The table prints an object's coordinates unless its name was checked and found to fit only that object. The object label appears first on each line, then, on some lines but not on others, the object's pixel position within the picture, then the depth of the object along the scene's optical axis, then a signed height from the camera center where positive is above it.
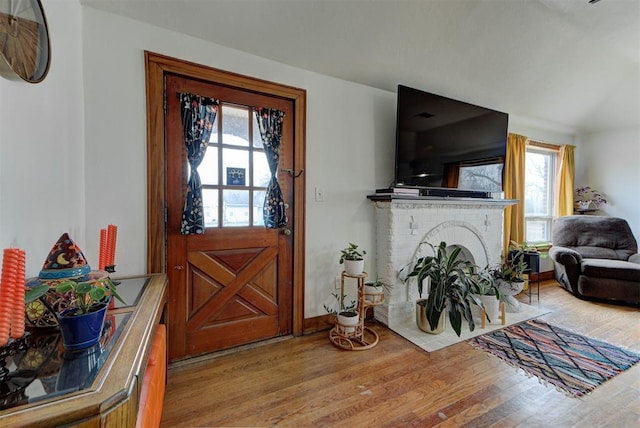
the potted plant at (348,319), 2.23 -0.88
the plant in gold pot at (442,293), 2.27 -0.69
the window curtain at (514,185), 3.68 +0.37
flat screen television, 2.62 +0.71
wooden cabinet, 0.56 -0.42
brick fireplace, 2.60 -0.23
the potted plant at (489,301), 2.63 -0.86
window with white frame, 4.25 +0.34
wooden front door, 1.96 -0.24
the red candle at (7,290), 0.66 -0.20
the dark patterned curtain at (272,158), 2.21 +0.42
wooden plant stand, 2.22 -1.01
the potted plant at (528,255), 3.20 -0.50
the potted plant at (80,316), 0.77 -0.31
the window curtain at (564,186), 4.35 +0.43
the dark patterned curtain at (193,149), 1.92 +0.42
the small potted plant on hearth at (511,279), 2.91 -0.73
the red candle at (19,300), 0.69 -0.24
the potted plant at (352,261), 2.31 -0.43
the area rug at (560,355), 1.83 -1.08
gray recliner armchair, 3.09 -0.56
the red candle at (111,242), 1.35 -0.17
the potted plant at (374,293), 2.35 -0.70
